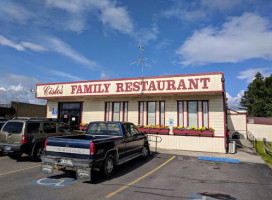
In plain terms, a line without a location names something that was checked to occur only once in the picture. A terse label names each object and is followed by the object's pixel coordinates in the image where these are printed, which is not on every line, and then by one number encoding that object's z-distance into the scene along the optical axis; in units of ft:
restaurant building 40.96
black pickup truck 18.78
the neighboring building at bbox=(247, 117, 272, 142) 86.38
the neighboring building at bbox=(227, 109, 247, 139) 76.23
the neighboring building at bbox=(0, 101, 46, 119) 90.91
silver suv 27.53
